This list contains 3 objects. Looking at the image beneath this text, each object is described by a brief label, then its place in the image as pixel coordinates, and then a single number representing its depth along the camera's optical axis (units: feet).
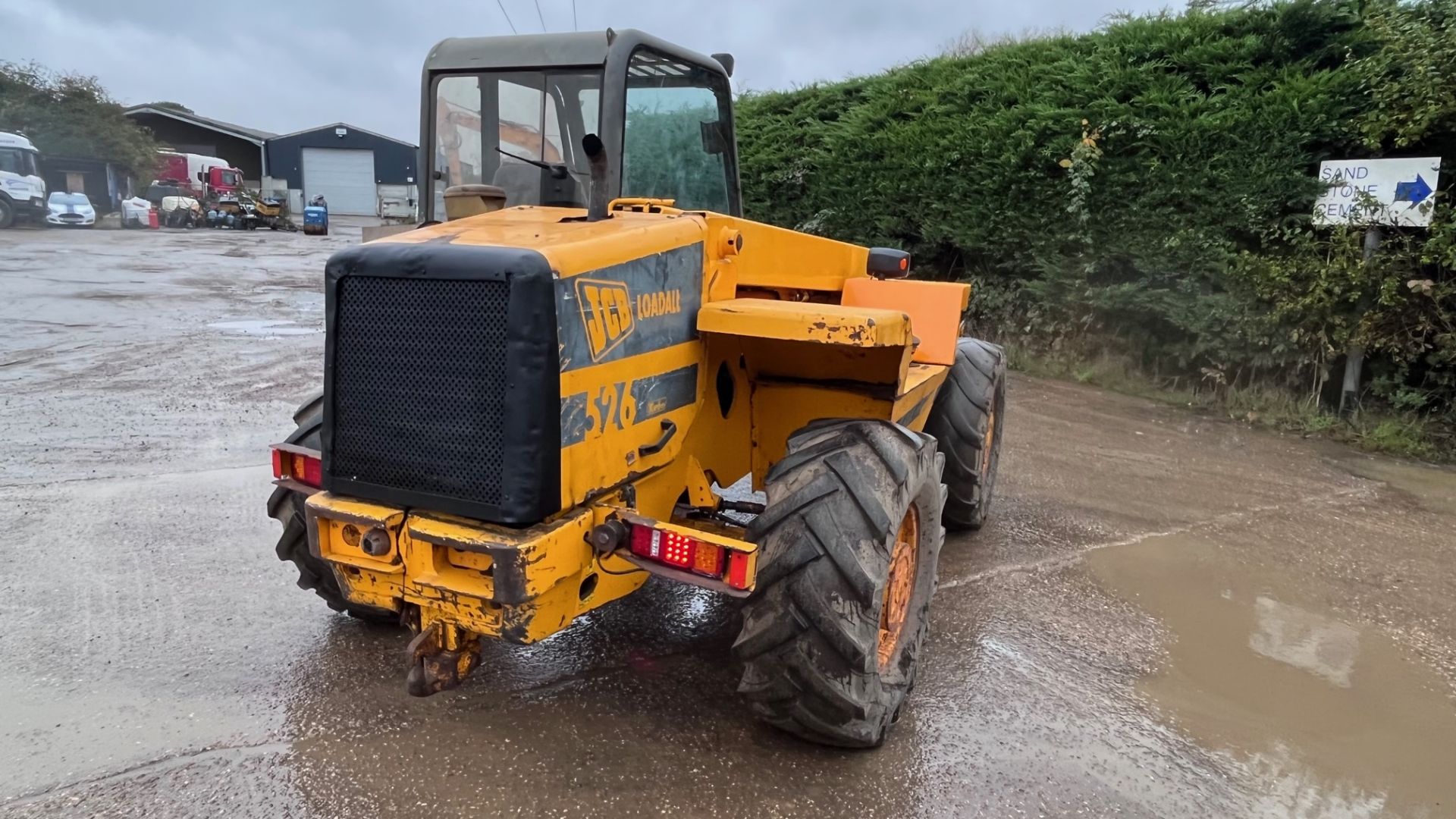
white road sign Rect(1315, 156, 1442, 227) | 24.08
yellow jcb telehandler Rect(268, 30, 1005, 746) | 8.45
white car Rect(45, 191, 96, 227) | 103.35
